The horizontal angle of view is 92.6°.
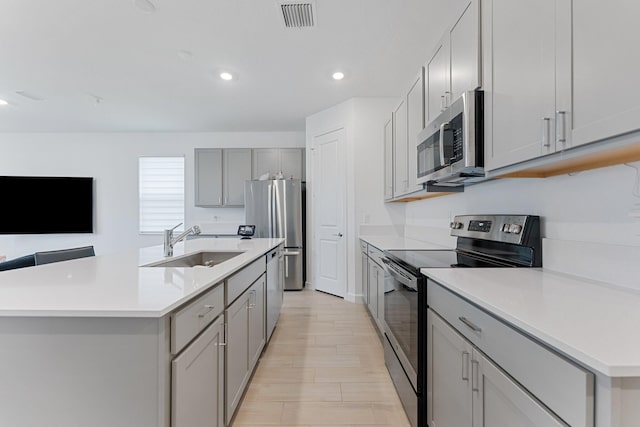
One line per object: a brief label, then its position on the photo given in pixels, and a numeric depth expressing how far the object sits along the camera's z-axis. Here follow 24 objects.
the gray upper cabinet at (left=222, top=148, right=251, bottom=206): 5.48
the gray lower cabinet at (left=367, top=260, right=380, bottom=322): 2.89
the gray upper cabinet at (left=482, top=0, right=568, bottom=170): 1.02
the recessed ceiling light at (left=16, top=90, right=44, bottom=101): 3.92
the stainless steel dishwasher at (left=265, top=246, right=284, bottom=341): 2.61
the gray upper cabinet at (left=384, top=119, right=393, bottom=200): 3.62
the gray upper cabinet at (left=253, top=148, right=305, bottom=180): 5.40
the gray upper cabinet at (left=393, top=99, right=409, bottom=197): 2.98
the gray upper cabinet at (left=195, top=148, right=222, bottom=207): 5.52
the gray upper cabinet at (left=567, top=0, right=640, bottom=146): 0.79
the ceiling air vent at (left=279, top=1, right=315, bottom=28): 2.31
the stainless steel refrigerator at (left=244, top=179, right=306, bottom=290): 4.74
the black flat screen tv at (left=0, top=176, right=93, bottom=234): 5.40
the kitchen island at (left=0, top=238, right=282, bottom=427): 0.94
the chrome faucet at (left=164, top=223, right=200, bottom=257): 2.25
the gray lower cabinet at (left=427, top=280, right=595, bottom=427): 0.66
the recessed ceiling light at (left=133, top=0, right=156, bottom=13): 2.25
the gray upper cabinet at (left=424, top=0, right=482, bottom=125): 1.58
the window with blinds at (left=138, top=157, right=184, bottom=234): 5.80
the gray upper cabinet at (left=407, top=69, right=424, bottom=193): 2.45
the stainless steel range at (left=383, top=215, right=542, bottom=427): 1.49
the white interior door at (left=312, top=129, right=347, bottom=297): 4.36
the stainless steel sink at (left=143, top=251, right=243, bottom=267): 2.45
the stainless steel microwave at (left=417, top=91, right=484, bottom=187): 1.54
